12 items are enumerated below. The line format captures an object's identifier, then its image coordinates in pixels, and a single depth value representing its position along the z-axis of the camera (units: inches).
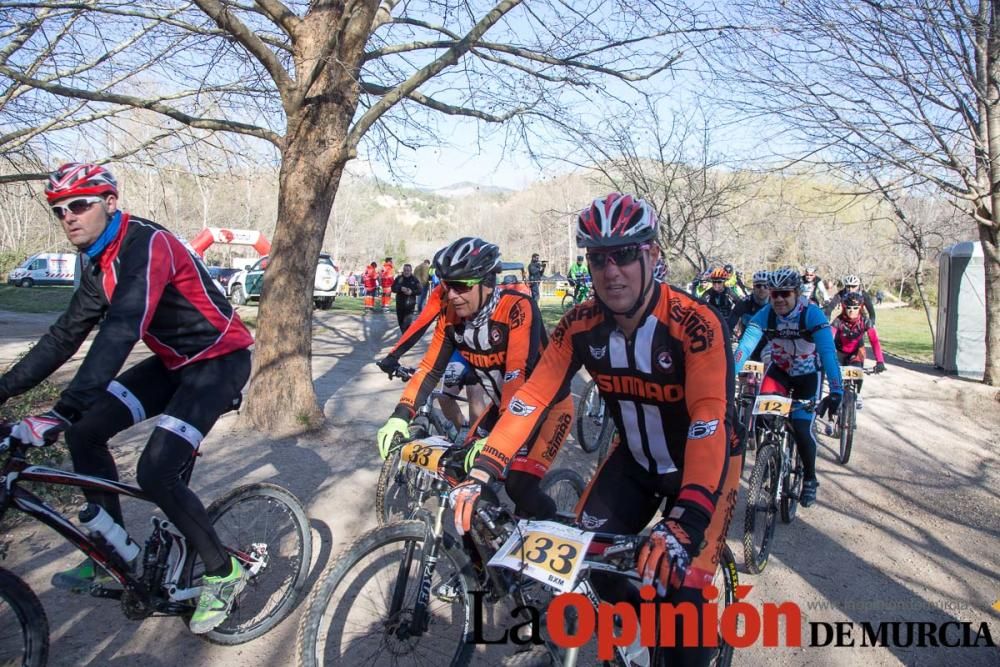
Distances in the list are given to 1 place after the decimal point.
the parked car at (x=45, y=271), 1606.8
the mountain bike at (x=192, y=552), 121.9
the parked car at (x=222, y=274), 1190.6
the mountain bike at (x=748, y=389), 256.1
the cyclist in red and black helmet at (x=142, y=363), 121.7
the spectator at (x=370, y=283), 1045.8
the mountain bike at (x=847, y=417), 326.3
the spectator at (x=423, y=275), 835.4
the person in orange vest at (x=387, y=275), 1072.2
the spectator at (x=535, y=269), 1060.8
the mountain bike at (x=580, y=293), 945.7
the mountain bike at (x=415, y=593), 115.0
